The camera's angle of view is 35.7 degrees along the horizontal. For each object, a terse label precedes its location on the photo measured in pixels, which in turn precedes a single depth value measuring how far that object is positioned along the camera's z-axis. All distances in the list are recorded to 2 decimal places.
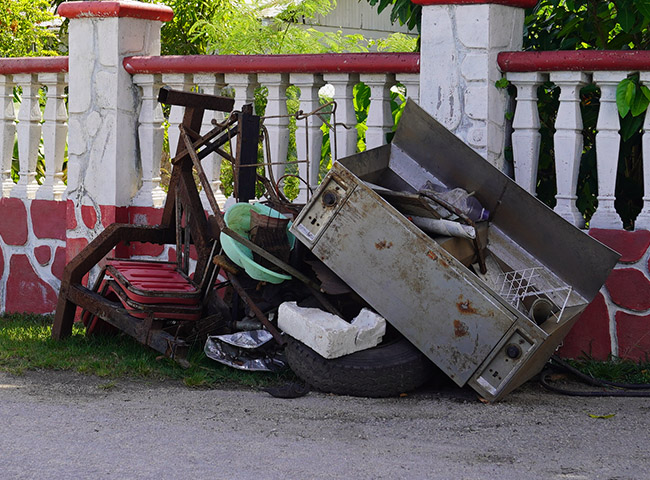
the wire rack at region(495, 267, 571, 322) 4.80
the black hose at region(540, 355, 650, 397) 4.66
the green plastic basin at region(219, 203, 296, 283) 4.72
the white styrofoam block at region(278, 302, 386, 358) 4.44
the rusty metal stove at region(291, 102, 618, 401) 4.35
